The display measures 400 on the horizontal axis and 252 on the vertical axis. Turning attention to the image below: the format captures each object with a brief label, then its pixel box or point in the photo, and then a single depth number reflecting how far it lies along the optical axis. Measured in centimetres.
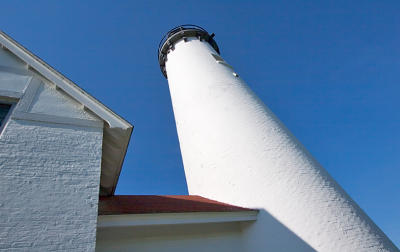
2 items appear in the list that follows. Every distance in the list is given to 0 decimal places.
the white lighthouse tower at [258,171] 459
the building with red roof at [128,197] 349
